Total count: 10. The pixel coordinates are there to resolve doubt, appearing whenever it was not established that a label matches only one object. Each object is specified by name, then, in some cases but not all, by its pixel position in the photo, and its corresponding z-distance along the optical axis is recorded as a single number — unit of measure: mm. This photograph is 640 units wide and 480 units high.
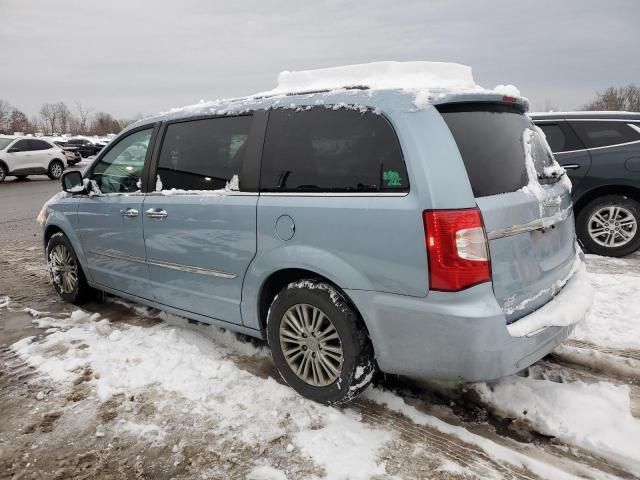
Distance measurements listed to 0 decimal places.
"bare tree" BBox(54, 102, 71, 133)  133988
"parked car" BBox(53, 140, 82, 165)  27312
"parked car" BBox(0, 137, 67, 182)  18461
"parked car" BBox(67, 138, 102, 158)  32719
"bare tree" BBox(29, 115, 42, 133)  120188
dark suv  5801
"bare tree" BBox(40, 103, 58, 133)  132750
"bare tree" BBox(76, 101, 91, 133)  129025
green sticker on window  2396
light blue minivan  2299
